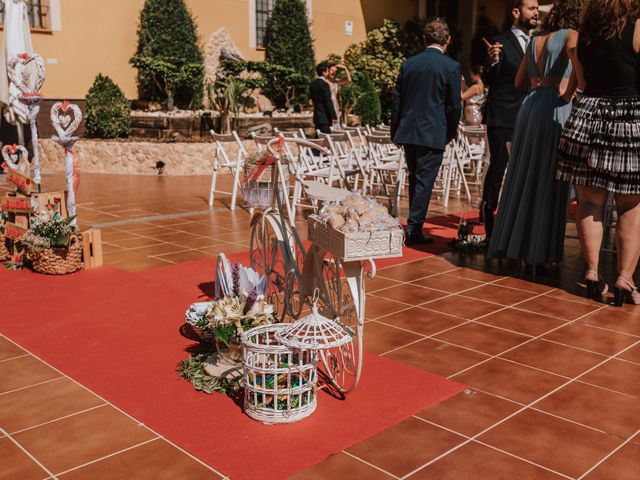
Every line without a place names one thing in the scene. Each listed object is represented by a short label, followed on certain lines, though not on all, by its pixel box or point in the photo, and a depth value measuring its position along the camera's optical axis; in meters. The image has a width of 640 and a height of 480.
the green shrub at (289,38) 16.09
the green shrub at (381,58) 17.61
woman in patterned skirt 4.07
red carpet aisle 2.57
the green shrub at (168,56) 13.82
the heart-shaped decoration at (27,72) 5.75
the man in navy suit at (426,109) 5.79
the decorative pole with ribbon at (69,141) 5.24
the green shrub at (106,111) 12.19
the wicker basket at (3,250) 5.47
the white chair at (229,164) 7.93
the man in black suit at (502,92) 5.51
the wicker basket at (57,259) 5.01
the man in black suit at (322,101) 9.31
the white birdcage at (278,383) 2.72
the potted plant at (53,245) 5.01
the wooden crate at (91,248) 5.23
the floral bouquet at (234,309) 3.16
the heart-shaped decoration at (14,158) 5.64
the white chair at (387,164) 7.58
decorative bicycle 2.88
